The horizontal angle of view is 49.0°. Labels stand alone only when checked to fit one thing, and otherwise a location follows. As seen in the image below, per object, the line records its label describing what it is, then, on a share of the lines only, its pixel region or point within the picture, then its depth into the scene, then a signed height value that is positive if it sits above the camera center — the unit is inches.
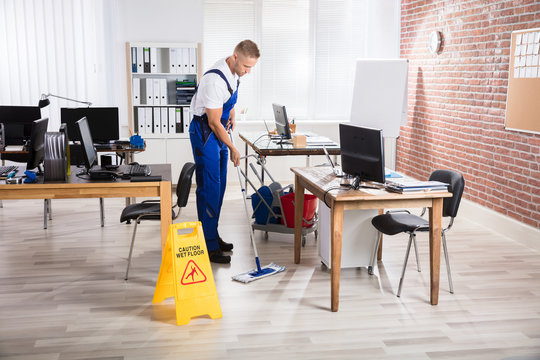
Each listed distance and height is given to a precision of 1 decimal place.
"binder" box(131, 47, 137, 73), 267.7 +13.5
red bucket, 185.0 -36.5
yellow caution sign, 129.4 -40.6
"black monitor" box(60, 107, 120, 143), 226.5 -12.0
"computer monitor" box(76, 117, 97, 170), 151.7 -14.4
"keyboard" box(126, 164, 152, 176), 152.7 -21.2
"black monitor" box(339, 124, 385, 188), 134.0 -14.2
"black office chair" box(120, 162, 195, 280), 153.7 -31.8
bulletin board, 185.0 +3.4
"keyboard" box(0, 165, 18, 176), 156.1 -21.9
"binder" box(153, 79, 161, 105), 269.7 -0.3
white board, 271.0 -0.3
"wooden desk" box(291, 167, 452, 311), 132.2 -25.6
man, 162.4 -11.2
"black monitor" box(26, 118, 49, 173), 163.0 -16.3
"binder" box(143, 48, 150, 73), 268.4 +13.6
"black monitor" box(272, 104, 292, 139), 215.9 -11.6
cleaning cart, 189.2 -38.9
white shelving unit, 269.0 -2.9
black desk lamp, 221.0 -5.2
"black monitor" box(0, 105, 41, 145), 233.5 -13.1
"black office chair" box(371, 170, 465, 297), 144.2 -31.8
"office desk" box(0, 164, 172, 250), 142.9 -24.4
